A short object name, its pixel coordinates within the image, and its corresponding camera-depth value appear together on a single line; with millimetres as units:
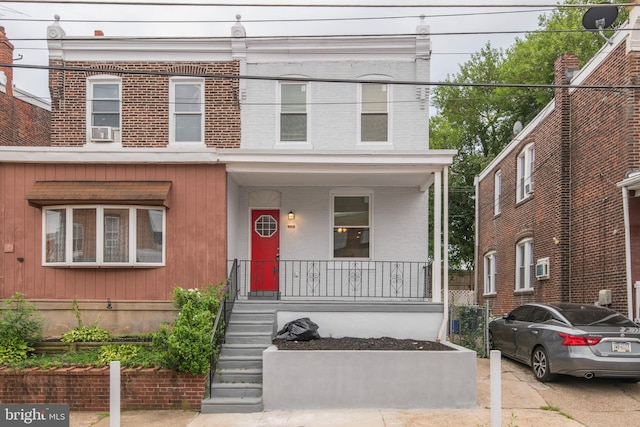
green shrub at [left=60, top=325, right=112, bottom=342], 10078
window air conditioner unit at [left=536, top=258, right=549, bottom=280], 15023
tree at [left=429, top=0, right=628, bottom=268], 26562
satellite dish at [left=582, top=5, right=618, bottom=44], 10820
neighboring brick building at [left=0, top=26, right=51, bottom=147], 17156
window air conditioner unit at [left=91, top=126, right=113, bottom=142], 13344
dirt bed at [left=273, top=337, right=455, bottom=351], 9227
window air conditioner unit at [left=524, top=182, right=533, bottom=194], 16797
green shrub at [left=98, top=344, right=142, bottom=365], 9094
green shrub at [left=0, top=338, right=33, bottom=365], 9125
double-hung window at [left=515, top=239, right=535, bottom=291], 16845
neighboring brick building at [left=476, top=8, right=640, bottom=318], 11211
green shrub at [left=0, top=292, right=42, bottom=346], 9398
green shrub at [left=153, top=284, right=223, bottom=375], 8305
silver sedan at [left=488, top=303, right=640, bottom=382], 8633
